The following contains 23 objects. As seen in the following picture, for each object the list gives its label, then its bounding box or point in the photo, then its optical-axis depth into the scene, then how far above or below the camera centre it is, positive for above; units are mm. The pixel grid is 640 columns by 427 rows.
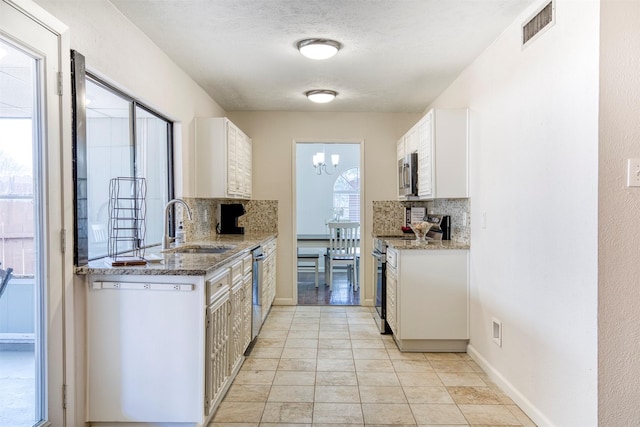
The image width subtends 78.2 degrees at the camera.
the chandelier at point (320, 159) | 6852 +877
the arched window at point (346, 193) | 7777 +323
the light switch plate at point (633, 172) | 1710 +155
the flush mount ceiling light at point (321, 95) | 4113 +1208
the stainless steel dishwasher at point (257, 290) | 3441 -725
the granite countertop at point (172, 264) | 2006 -300
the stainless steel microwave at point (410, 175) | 3910 +346
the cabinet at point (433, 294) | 3305 -717
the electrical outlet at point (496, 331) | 2714 -867
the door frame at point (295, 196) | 5016 +171
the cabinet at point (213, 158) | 3828 +505
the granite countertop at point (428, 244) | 3303 -308
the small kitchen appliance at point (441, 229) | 3805 -194
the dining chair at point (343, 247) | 5793 -564
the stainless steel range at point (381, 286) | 3918 -792
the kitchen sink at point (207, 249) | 3221 -325
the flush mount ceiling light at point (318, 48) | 2828 +1179
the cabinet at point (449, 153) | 3314 +470
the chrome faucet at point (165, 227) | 2785 -123
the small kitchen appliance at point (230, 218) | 4711 -99
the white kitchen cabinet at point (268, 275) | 3974 -725
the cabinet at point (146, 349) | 2043 -722
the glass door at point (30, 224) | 1642 -58
